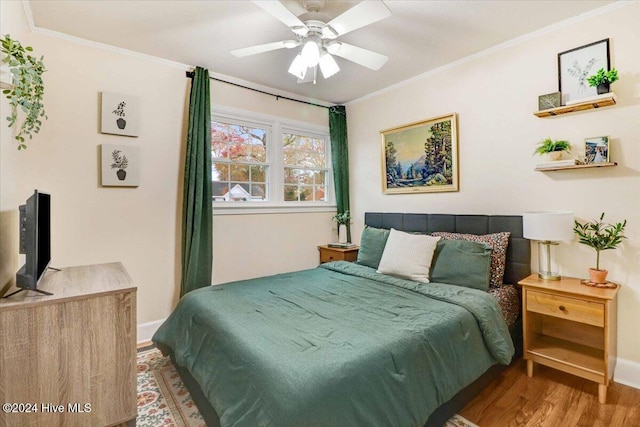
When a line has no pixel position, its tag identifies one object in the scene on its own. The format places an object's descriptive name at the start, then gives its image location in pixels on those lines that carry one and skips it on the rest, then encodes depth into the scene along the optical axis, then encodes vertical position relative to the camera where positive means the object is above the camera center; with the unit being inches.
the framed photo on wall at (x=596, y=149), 86.8 +17.4
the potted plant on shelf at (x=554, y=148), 93.5 +19.2
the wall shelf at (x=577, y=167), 85.3 +12.8
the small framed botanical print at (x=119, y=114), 106.5 +35.9
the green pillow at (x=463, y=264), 94.3 -16.7
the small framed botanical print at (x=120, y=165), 106.7 +18.0
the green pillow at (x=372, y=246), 122.4 -13.7
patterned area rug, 69.7 -46.4
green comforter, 48.2 -26.2
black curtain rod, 122.9 +57.4
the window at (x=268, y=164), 136.3 +24.5
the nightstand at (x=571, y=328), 76.9 -35.1
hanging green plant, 56.8 +28.6
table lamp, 86.2 -5.2
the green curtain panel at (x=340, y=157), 165.8 +30.6
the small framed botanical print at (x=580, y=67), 88.0 +42.4
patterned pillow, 100.7 -13.1
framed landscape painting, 124.2 +24.3
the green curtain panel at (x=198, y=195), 118.6 +7.8
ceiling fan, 68.3 +45.8
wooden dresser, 51.4 -25.0
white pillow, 102.3 -15.2
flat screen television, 55.4 -5.2
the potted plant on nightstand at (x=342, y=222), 164.1 -4.8
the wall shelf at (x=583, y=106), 82.7 +30.0
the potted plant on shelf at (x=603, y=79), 82.8 +35.7
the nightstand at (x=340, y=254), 147.4 -19.8
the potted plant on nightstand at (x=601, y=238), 84.3 -7.8
